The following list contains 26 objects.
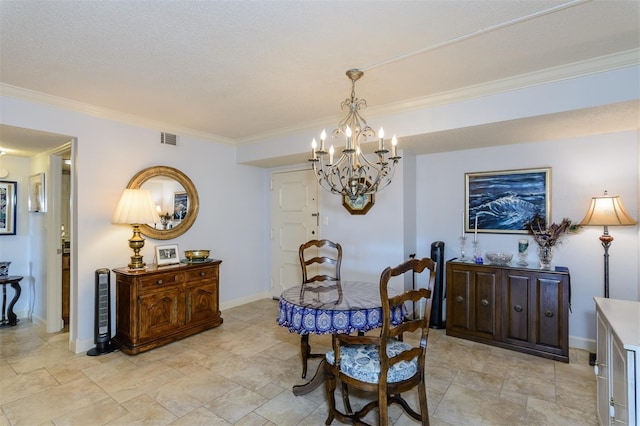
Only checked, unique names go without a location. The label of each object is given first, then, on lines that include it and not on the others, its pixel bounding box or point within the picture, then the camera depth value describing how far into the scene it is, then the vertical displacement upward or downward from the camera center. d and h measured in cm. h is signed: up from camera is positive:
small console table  382 -111
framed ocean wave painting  328 +15
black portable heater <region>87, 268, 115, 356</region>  303 -101
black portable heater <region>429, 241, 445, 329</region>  362 -95
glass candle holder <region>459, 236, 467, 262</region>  365 -41
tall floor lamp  268 -4
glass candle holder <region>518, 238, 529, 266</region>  324 -40
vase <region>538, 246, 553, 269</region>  305 -44
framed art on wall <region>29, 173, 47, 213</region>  376 +24
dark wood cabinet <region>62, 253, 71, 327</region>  373 -87
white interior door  466 -12
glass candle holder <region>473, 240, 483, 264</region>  361 -42
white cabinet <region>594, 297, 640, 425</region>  129 -70
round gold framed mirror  356 +18
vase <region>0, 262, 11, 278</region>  384 -68
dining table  192 -63
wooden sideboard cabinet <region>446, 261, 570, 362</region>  286 -94
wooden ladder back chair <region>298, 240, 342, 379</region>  246 -61
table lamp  311 +1
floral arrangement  308 -18
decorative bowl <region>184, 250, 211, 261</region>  371 -49
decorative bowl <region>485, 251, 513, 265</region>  325 -47
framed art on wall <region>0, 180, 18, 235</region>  393 +9
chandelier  199 +36
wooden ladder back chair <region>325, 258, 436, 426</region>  167 -88
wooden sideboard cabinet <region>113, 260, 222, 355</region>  301 -95
